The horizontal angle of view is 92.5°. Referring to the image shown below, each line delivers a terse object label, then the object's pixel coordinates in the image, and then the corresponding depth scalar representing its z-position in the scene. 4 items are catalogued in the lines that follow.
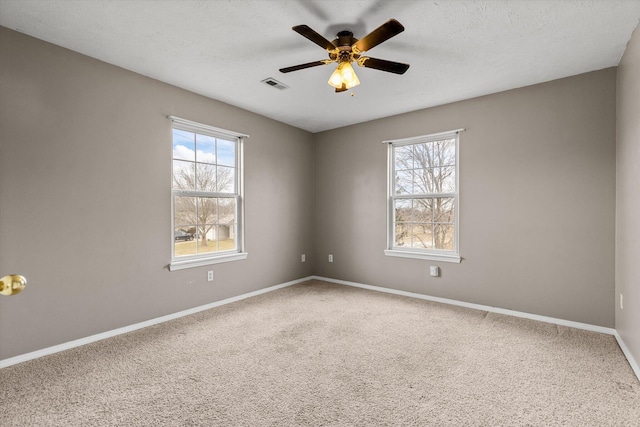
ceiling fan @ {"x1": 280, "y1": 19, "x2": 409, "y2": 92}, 2.10
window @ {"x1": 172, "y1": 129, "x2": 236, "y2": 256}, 3.45
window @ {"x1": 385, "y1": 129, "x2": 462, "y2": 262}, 3.88
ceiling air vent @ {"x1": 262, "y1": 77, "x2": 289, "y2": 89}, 3.18
